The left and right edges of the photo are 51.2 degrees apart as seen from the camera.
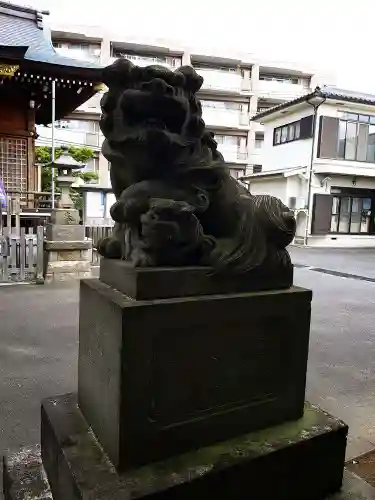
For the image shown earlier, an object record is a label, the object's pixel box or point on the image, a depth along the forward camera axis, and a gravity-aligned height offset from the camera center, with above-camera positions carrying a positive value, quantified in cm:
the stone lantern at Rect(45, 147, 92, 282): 641 -69
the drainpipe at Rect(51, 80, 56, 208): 830 +215
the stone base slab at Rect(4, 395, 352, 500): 124 -87
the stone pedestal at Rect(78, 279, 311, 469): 126 -56
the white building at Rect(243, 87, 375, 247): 1507 +188
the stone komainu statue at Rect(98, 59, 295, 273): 133 +7
